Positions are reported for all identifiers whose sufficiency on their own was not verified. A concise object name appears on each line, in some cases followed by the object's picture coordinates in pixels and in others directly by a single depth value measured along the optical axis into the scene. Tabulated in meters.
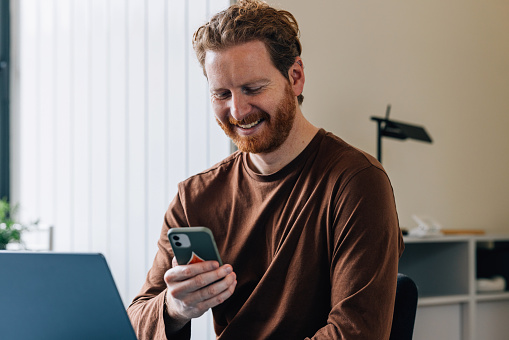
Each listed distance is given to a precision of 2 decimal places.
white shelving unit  2.72
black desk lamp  2.80
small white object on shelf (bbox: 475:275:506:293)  2.90
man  1.21
